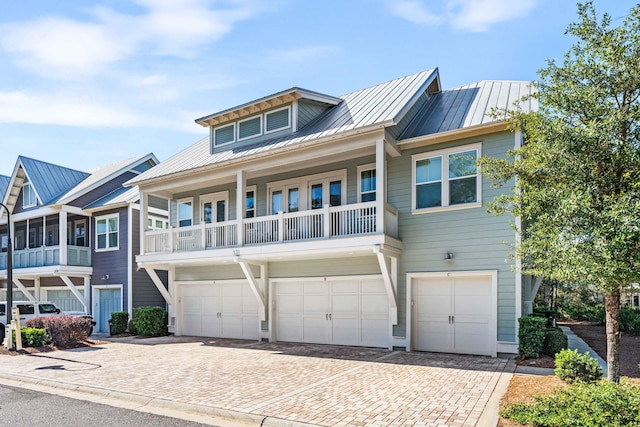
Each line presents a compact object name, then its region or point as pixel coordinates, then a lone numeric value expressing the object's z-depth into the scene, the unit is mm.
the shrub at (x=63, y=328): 15633
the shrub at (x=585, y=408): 5480
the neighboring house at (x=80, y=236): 22125
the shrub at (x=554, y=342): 11289
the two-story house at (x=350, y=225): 12820
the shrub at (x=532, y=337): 11164
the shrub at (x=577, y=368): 8141
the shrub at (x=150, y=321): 18812
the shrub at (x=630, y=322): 19159
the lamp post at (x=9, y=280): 15805
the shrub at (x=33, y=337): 15250
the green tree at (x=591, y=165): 6281
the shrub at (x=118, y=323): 19984
